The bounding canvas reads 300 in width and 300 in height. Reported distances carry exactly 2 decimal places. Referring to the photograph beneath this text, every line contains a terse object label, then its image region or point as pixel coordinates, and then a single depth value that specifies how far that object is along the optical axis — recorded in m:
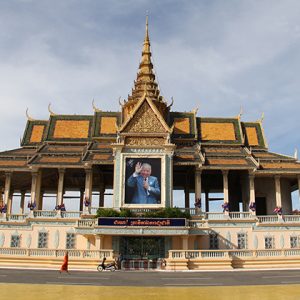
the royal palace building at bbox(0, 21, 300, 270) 29.61
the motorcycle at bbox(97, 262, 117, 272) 25.89
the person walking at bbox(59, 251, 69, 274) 22.58
